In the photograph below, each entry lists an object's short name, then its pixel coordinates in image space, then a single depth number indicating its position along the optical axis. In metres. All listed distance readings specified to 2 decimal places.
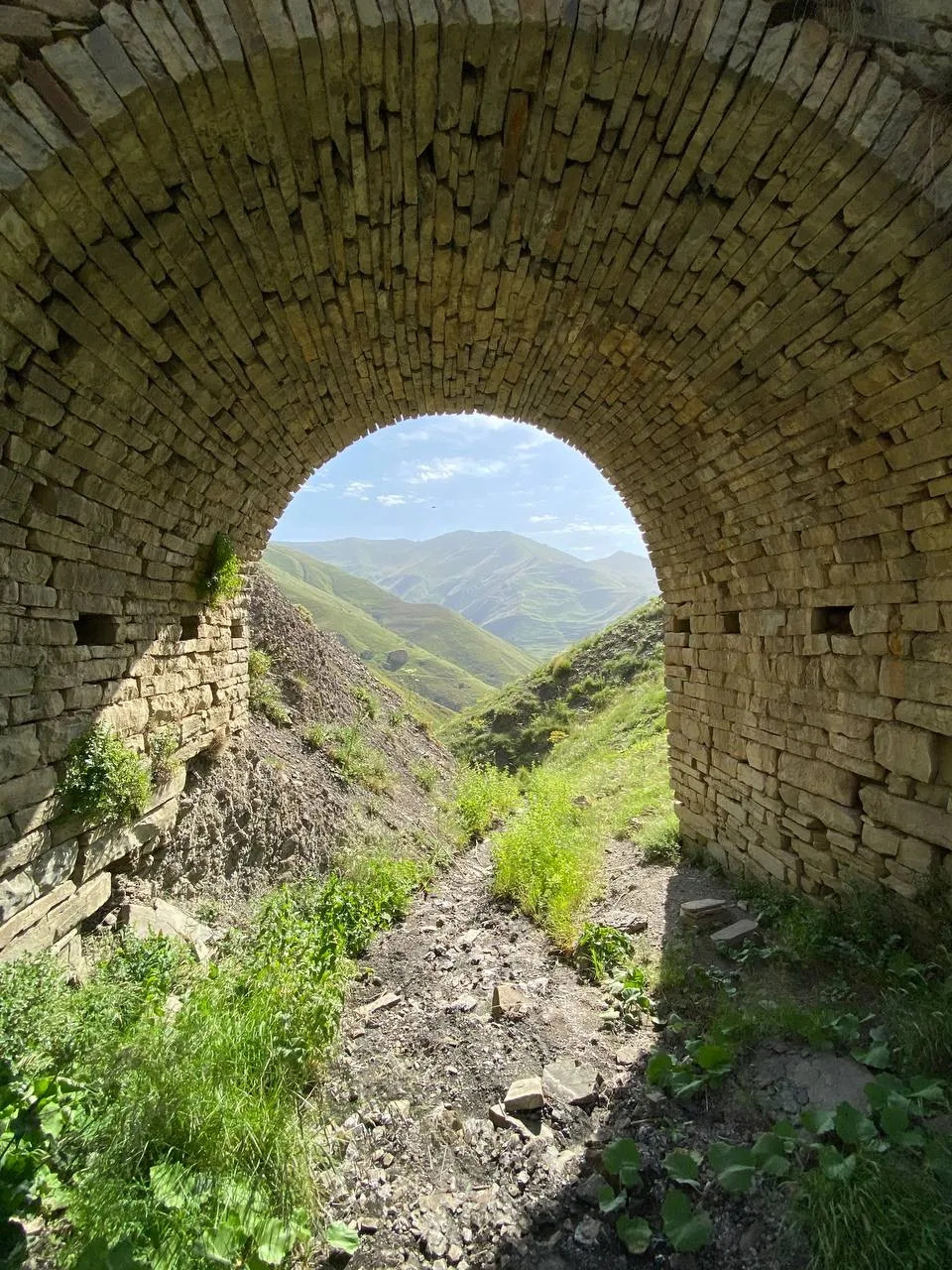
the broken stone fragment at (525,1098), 3.47
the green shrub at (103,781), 3.90
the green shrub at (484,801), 9.48
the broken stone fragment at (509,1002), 4.34
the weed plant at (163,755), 4.93
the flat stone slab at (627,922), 5.25
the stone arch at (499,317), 2.47
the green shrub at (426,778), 10.28
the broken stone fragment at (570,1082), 3.52
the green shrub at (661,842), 6.90
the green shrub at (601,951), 4.73
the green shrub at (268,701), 7.68
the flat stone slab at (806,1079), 3.03
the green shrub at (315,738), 8.17
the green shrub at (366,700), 10.85
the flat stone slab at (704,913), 5.12
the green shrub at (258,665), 7.73
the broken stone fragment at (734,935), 4.69
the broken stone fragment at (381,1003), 4.46
